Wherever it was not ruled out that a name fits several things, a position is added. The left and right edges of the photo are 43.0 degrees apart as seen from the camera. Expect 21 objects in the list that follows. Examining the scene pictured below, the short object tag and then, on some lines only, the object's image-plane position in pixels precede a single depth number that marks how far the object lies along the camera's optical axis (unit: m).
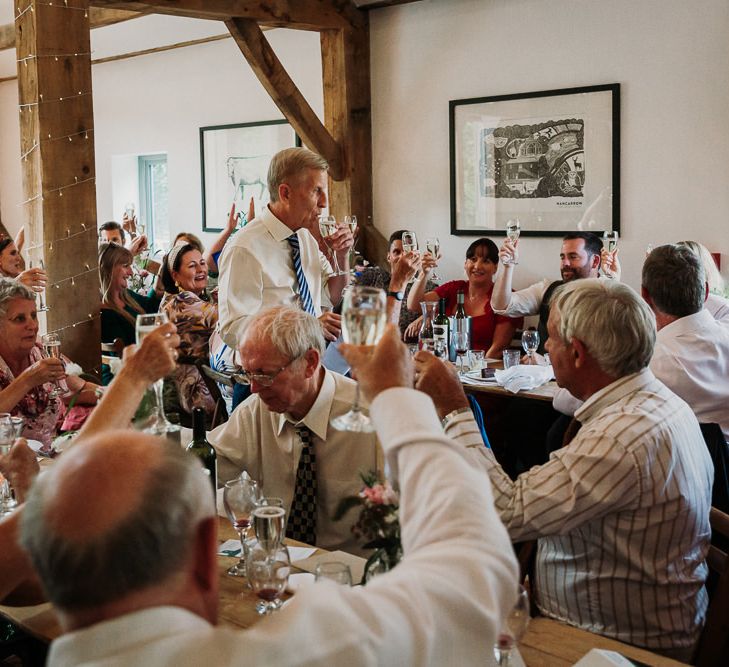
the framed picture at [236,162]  8.00
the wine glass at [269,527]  1.90
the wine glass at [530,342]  4.56
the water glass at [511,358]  4.55
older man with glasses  2.59
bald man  0.98
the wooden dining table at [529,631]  1.65
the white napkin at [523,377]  4.21
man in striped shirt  2.00
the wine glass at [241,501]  2.12
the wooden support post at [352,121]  7.08
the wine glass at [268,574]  1.85
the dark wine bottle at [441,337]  4.54
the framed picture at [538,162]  5.96
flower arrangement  1.66
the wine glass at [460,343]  4.89
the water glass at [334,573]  1.75
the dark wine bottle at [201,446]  2.48
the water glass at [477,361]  4.82
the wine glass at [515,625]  1.49
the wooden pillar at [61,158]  4.73
